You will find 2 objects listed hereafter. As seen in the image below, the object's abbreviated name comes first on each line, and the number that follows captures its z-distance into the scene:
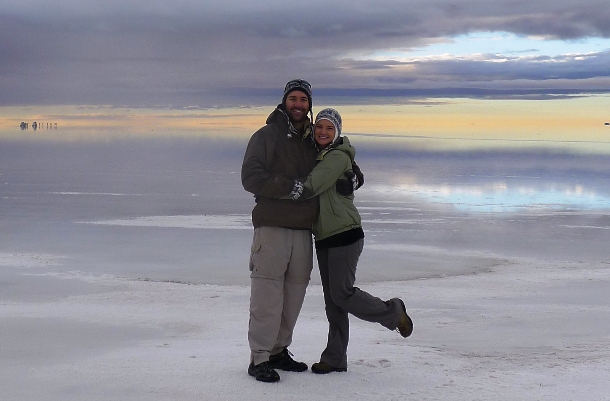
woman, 5.04
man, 5.10
